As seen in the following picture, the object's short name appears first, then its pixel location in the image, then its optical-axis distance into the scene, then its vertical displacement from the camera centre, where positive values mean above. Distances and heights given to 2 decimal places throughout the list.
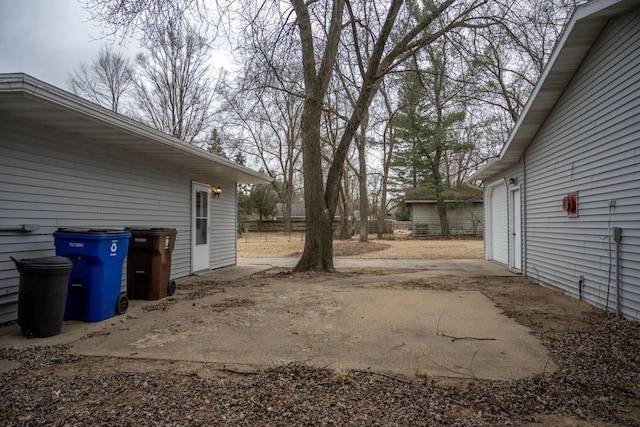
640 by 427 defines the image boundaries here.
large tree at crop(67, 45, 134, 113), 19.25 +7.69
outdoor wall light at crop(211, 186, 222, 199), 9.56 +0.78
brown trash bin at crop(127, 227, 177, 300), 5.84 -0.66
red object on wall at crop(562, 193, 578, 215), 5.91 +0.31
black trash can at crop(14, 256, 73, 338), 3.86 -0.76
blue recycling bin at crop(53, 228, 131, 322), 4.45 -0.58
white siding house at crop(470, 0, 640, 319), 4.50 +0.96
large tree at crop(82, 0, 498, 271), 8.09 +3.93
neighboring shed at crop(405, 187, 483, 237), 23.86 +0.45
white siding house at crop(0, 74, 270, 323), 4.21 +0.75
